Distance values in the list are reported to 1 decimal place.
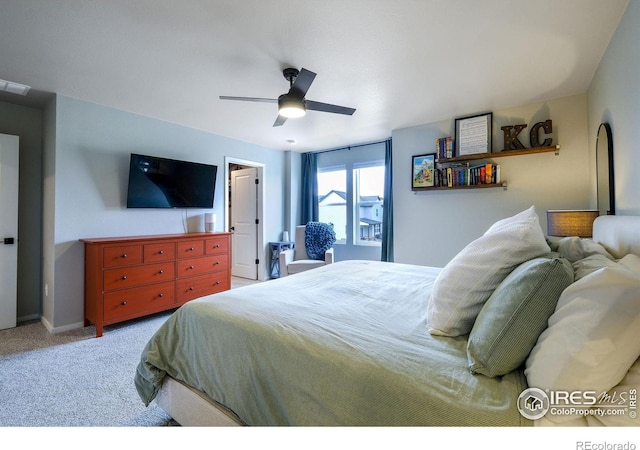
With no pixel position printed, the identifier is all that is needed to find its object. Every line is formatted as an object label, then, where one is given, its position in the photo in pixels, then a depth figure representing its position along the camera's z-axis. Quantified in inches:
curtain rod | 188.2
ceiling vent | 101.8
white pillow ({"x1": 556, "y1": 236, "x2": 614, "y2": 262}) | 53.4
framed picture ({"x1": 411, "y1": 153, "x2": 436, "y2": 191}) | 150.2
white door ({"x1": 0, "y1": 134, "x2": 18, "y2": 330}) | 114.3
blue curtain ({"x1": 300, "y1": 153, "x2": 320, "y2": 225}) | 218.8
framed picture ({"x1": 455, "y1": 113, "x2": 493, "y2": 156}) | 132.9
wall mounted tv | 134.3
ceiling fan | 85.6
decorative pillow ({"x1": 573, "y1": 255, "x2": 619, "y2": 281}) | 39.9
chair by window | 171.6
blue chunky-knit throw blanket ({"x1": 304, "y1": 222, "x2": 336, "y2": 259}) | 185.0
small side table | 206.4
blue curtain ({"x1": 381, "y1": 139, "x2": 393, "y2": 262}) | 179.9
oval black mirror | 84.1
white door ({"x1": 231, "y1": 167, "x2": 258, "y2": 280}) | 209.3
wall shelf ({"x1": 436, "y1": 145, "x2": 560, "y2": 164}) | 118.6
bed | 32.8
